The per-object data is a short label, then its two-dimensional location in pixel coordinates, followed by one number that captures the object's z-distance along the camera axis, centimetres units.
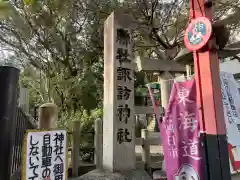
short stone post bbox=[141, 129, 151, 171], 616
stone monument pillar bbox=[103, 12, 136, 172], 451
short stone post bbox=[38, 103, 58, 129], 265
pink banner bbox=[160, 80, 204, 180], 303
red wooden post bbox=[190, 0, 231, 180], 291
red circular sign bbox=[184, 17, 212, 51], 306
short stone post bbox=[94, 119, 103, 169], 631
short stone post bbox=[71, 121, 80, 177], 623
